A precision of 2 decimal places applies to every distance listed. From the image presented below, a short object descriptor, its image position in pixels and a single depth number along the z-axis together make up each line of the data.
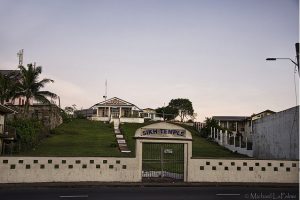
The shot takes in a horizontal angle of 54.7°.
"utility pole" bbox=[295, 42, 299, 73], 14.60
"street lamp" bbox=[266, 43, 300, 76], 14.62
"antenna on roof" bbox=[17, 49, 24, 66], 49.76
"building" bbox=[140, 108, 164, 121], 83.85
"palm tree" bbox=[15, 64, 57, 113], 33.15
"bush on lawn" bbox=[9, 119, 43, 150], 27.00
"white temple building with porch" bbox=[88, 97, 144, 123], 63.04
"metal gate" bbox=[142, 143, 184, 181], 16.15
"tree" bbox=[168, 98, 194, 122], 84.42
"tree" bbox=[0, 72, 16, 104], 31.94
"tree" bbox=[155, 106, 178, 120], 81.51
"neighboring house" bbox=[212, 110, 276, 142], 62.90
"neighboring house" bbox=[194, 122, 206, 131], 47.88
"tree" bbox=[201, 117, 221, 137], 42.41
